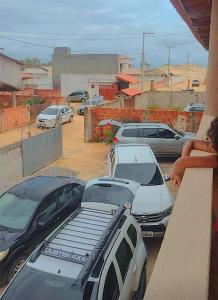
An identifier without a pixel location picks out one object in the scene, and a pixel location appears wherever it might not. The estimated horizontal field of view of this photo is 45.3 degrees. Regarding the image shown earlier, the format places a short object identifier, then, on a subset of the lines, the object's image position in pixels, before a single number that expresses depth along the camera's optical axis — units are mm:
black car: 5129
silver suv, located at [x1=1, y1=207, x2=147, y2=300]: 3244
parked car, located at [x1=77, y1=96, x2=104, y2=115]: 23439
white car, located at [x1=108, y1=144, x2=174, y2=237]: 6206
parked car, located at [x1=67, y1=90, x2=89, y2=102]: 29109
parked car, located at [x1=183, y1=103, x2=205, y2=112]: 17716
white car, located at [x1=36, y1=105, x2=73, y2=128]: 18841
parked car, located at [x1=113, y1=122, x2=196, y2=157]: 11900
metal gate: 10721
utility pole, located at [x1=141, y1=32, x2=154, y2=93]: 32899
